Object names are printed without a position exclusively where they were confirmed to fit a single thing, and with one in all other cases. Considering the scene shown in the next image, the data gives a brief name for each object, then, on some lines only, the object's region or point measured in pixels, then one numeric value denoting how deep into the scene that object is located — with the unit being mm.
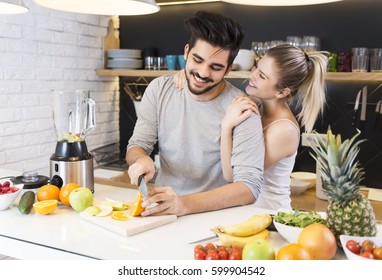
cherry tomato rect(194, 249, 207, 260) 1169
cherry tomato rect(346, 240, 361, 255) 1160
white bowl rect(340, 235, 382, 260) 1182
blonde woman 2105
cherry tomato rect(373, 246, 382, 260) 1110
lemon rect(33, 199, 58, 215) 1555
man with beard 1794
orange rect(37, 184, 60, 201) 1671
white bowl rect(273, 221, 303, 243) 1300
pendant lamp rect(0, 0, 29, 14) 1738
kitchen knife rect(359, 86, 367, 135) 3025
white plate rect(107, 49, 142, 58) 3545
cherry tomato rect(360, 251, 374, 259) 1113
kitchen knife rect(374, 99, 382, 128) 2958
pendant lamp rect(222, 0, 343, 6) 1831
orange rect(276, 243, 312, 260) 1115
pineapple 1251
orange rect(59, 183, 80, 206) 1650
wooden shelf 2724
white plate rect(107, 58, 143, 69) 3557
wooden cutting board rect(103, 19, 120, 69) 3665
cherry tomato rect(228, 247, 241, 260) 1151
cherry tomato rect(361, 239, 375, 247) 1154
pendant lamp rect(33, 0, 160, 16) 1656
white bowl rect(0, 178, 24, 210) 1608
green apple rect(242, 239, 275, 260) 1144
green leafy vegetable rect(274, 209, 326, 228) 1353
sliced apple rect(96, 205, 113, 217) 1516
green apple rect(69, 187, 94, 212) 1582
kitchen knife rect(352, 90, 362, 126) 3006
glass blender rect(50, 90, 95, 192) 1801
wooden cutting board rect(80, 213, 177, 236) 1391
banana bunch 1271
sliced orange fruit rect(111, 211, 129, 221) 1477
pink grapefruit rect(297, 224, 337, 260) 1179
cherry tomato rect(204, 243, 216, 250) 1196
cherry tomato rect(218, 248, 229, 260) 1155
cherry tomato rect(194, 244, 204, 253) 1193
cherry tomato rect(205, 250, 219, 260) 1146
